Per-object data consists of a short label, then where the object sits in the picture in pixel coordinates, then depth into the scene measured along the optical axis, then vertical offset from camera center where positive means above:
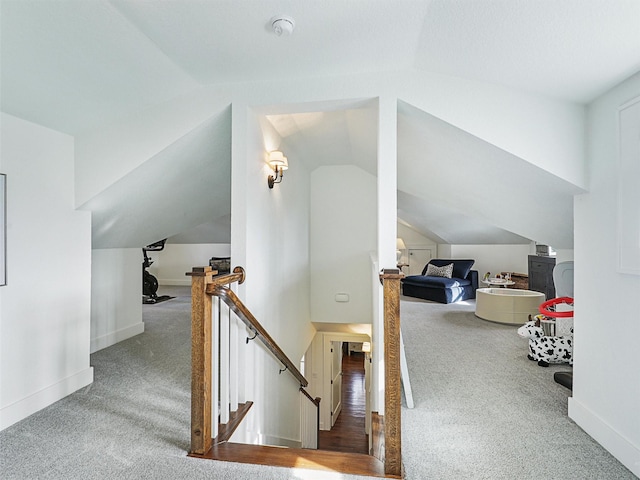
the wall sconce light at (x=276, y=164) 3.12 +0.75
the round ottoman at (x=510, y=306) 4.50 -0.88
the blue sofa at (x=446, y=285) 6.12 -0.81
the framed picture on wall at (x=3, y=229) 2.08 +0.08
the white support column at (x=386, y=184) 2.38 +0.43
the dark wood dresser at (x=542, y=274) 5.50 -0.55
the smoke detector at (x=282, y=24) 1.81 +1.21
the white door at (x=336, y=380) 6.74 -3.03
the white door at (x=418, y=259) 8.39 -0.41
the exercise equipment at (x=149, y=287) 6.68 -0.94
